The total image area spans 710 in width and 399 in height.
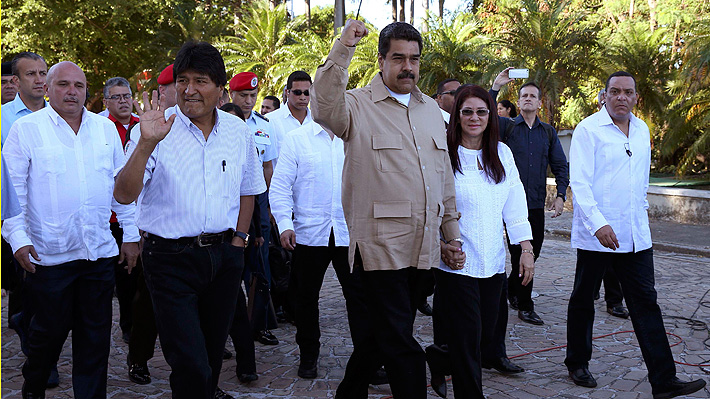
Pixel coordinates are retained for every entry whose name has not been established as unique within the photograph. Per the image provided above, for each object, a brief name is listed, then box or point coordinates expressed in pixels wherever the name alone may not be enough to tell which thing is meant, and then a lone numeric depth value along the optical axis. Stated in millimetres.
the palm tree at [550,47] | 22805
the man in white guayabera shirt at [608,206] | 5047
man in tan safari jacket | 3840
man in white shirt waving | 3525
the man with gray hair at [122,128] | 6332
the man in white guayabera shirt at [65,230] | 4309
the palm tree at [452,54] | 25641
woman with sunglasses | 4227
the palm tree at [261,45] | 29859
